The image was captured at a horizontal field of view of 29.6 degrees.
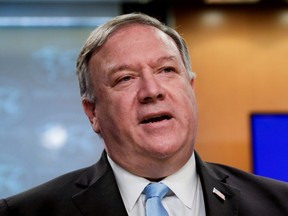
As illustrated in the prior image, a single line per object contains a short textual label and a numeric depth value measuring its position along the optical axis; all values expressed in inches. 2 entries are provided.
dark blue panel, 160.2
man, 58.8
